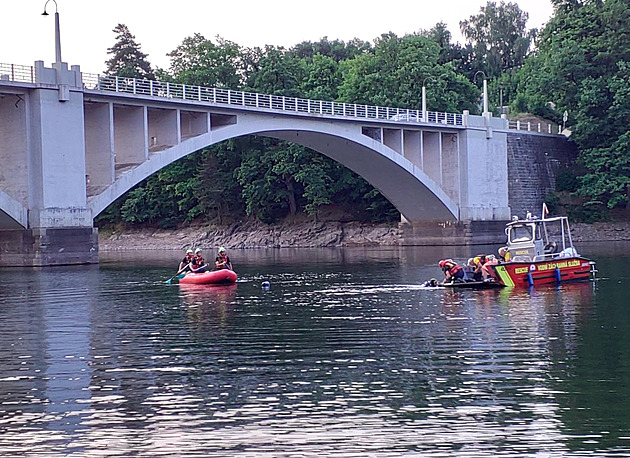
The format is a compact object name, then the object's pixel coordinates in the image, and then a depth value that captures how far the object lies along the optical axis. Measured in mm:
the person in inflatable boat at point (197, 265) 43578
